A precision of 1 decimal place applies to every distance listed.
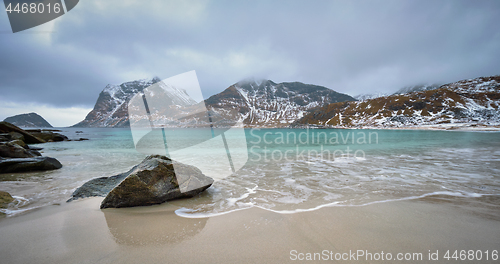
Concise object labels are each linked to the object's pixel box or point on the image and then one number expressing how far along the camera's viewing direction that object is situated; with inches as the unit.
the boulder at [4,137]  761.9
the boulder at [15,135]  895.5
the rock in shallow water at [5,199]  193.2
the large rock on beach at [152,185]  202.4
